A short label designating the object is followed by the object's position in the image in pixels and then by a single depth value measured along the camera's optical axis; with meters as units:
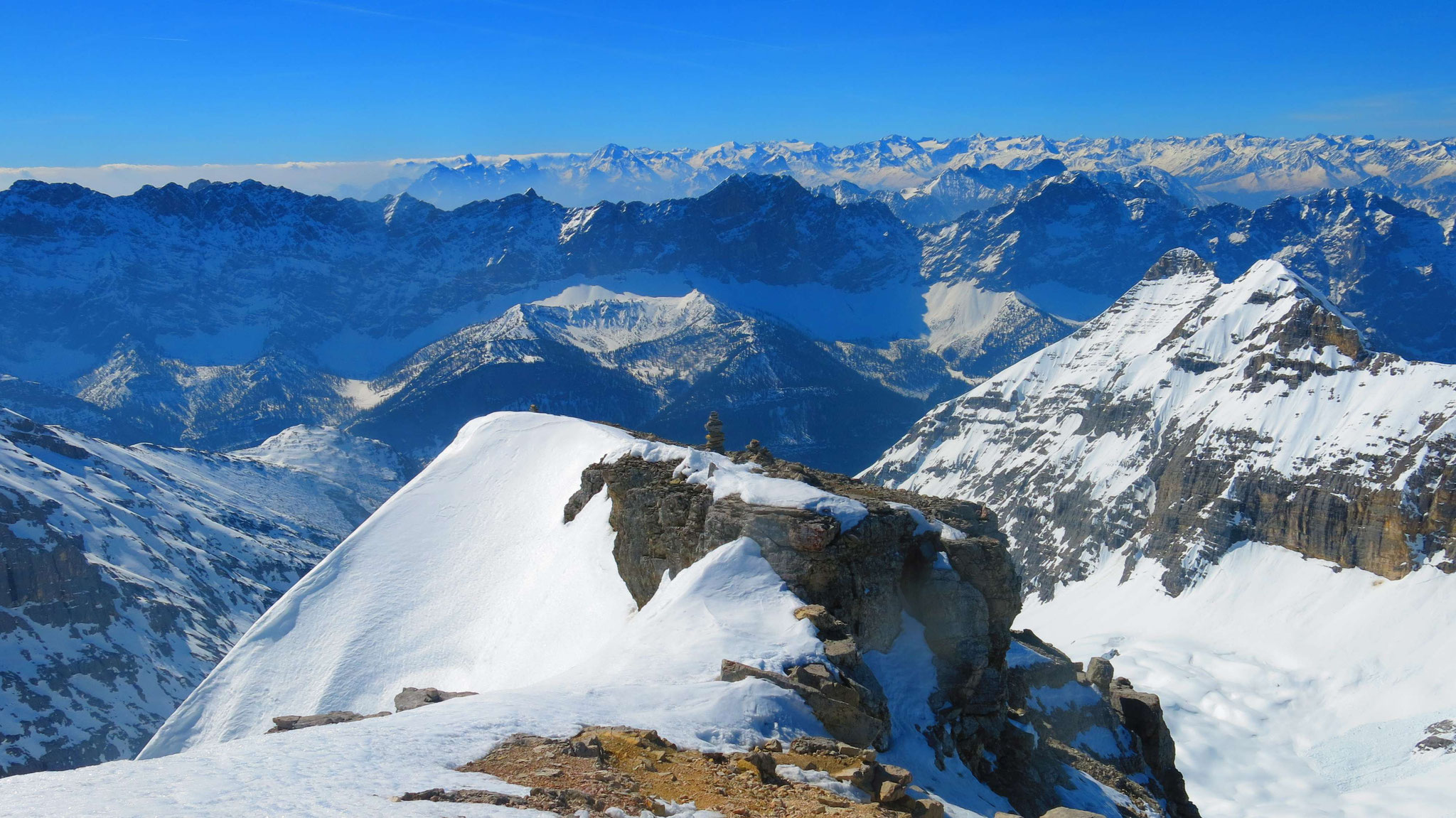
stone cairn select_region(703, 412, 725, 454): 59.60
